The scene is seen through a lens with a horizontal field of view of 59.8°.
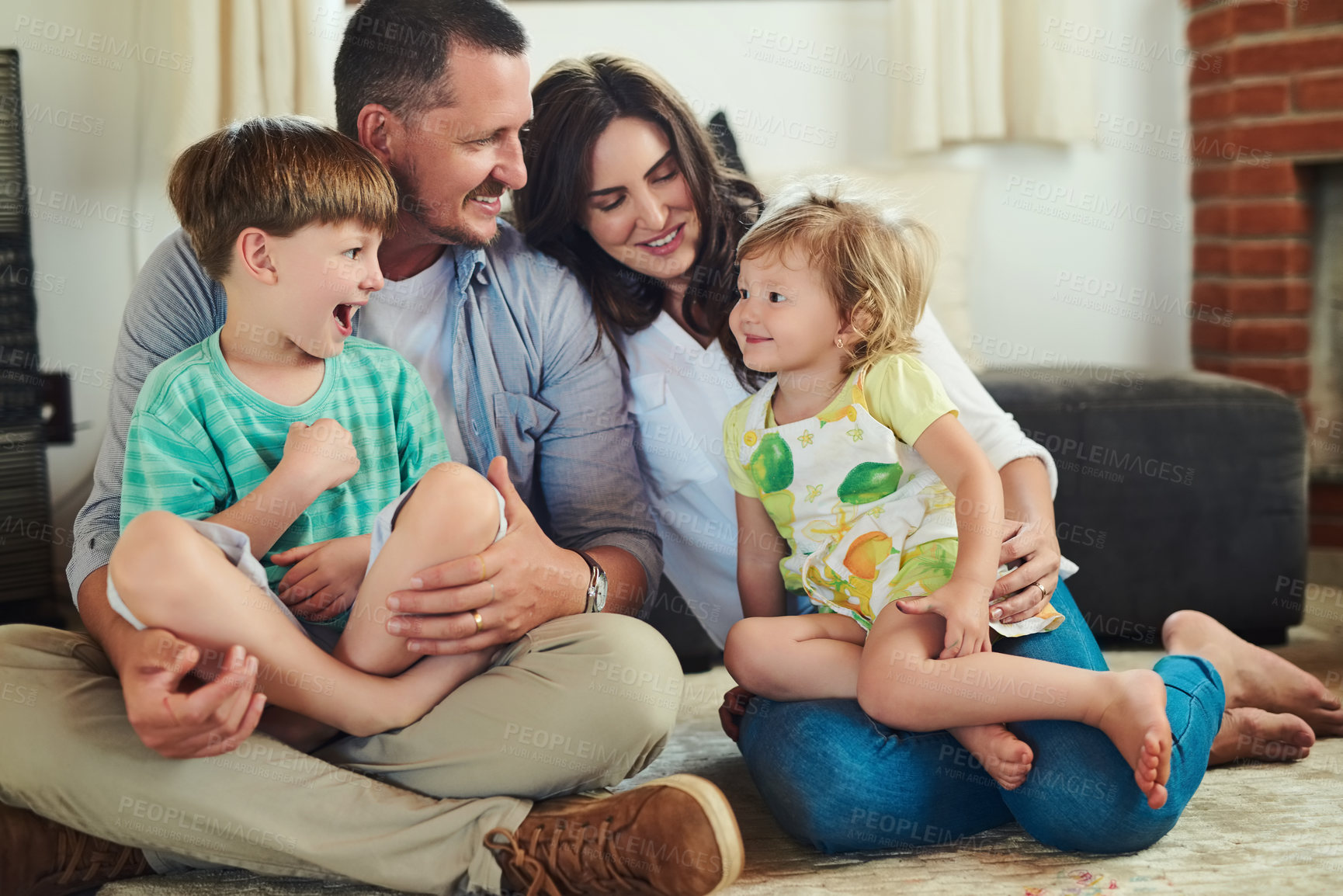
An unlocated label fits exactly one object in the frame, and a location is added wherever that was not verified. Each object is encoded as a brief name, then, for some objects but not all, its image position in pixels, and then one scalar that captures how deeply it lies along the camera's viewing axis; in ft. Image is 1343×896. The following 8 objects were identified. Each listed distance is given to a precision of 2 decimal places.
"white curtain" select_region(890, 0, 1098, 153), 8.67
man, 3.21
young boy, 3.30
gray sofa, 6.01
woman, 3.69
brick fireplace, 7.62
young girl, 3.62
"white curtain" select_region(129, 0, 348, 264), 7.93
